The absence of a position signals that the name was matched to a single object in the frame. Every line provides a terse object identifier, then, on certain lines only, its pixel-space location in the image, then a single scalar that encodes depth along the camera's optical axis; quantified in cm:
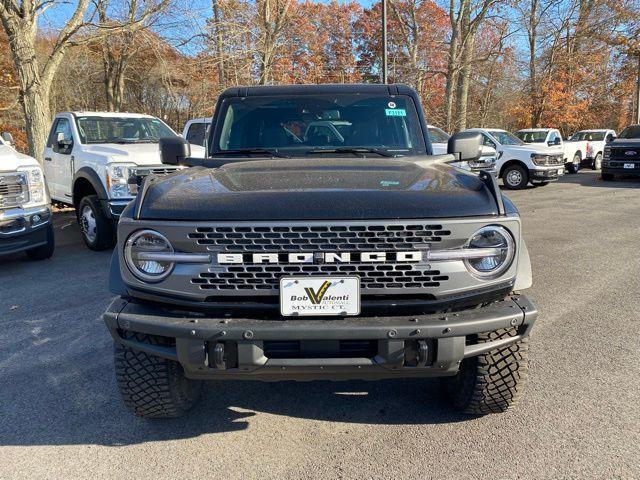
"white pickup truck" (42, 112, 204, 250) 738
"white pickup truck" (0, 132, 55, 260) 634
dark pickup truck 1669
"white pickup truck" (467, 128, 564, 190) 1555
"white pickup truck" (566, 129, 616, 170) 2327
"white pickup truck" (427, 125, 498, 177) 1411
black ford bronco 233
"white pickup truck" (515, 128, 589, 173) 2064
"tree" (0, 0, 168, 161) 1141
